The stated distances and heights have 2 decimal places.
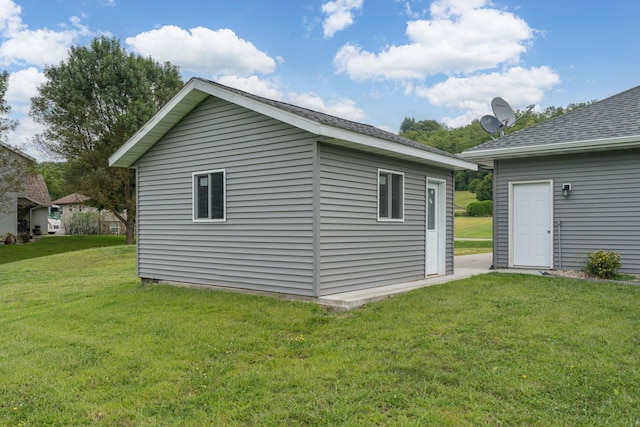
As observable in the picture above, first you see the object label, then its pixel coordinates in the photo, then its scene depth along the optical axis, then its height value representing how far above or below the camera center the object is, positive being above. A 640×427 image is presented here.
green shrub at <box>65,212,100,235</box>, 31.47 -0.68
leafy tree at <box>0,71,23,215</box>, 18.23 +2.06
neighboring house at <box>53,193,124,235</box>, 31.98 -0.79
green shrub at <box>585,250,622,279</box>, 8.55 -0.96
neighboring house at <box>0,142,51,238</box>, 18.47 +0.84
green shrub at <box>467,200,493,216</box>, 37.16 +0.45
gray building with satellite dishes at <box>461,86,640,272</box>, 8.91 +0.57
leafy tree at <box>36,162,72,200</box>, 46.19 +3.57
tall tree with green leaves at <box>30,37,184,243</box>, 20.86 +4.69
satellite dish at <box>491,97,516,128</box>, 12.63 +2.84
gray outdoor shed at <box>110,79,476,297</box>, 6.79 +0.27
